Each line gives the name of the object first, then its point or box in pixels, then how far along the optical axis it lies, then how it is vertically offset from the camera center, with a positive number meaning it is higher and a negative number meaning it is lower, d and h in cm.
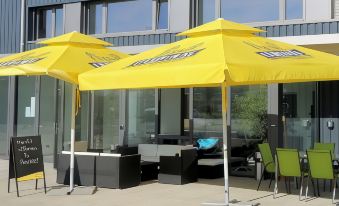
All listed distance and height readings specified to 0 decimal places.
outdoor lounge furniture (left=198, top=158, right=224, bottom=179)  1081 -109
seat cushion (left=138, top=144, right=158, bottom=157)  1165 -73
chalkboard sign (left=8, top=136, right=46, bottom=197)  854 -72
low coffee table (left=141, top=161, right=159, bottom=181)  1027 -109
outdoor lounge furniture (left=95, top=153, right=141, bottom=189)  925 -98
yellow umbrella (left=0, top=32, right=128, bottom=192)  805 +100
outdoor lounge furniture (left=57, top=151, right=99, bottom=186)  953 -97
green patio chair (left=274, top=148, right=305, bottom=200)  820 -73
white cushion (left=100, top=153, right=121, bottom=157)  928 -69
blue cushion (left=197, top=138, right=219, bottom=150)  1180 -58
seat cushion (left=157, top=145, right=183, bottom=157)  1127 -72
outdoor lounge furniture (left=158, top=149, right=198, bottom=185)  988 -99
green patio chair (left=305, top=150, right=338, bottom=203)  784 -73
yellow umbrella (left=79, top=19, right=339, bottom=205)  632 +72
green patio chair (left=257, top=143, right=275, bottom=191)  923 -73
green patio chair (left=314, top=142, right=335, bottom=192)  991 -54
